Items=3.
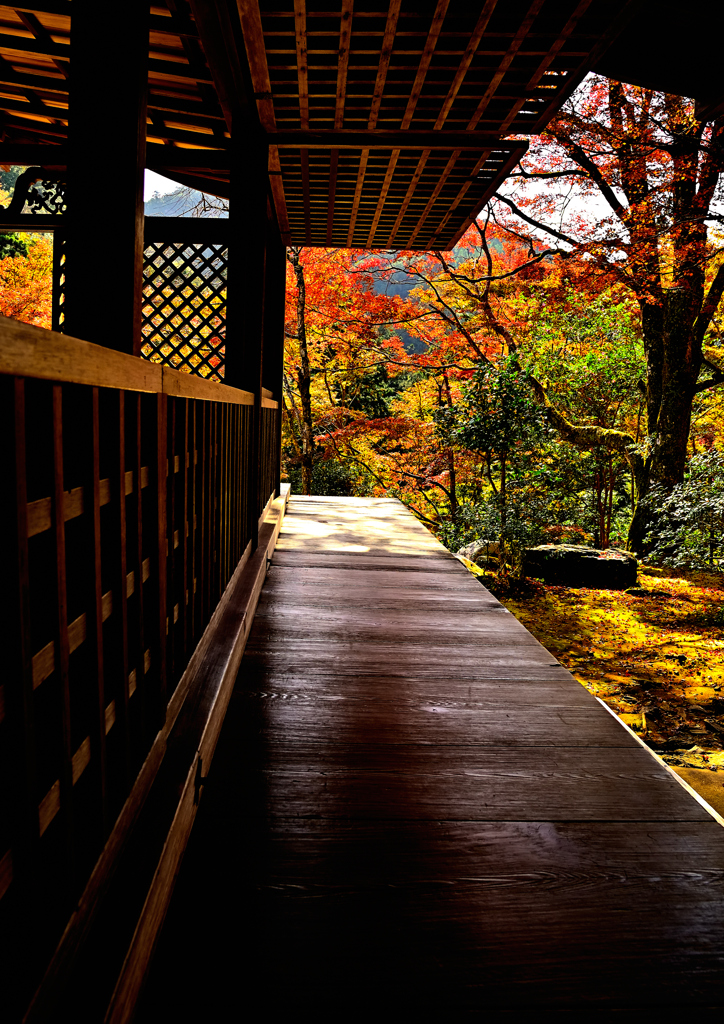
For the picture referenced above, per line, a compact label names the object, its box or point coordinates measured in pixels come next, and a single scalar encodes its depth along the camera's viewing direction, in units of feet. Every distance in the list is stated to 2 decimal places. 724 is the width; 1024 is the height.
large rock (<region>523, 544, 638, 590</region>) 24.26
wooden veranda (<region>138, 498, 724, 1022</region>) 3.17
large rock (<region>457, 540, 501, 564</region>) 25.07
